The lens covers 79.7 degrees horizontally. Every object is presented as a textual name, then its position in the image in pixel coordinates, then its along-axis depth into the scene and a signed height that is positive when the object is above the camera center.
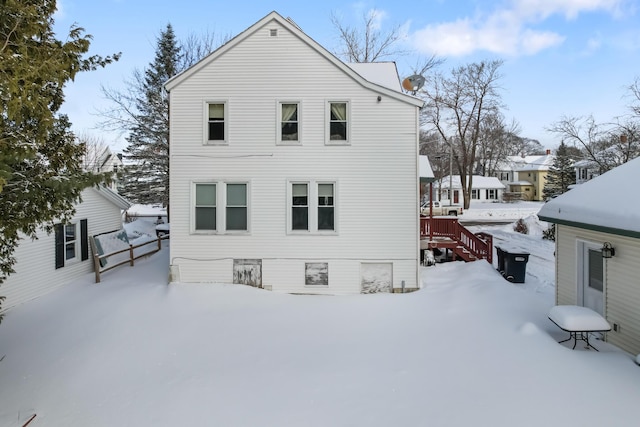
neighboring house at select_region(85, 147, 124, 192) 42.78 +6.30
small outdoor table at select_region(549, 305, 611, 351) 6.86 -1.99
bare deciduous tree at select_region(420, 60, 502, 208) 38.75 +10.99
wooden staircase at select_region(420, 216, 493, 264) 14.27 -1.09
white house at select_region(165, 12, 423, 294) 11.78 +1.30
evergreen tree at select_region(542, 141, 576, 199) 40.78 +3.94
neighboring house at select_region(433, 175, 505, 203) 52.31 +3.20
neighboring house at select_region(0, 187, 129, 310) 10.91 -1.28
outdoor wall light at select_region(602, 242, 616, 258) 7.18 -0.74
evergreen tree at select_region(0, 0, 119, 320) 4.73 +1.30
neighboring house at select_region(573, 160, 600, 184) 45.97 +5.07
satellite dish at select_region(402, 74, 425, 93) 15.54 +5.33
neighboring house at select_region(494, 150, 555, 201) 64.38 +6.15
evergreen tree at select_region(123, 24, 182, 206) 25.05 +5.34
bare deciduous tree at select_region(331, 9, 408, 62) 28.91 +12.26
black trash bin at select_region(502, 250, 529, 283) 12.25 -1.77
